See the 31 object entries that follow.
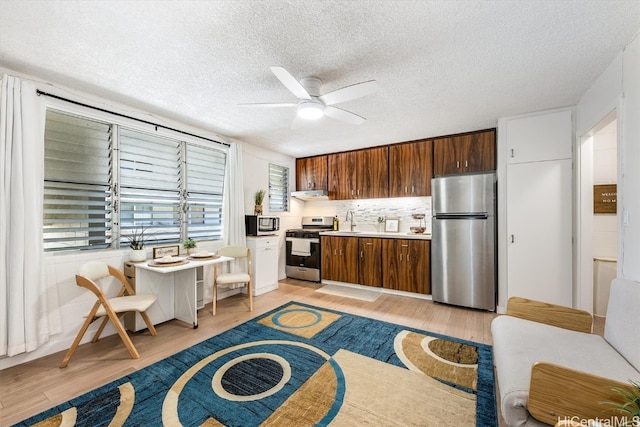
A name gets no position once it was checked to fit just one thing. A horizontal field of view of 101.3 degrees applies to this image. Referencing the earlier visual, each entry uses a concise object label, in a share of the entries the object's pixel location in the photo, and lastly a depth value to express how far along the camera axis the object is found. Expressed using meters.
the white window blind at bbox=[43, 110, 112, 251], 2.49
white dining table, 2.85
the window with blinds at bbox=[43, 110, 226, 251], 2.54
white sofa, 1.15
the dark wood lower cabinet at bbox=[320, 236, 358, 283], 4.57
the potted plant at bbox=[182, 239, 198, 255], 3.38
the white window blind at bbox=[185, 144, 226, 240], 3.66
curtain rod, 2.38
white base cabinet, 4.11
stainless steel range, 4.90
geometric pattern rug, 1.63
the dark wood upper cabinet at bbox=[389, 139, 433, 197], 4.16
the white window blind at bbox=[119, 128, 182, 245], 2.99
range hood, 5.05
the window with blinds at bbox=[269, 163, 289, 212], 5.06
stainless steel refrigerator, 3.44
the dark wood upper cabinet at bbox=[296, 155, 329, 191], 5.28
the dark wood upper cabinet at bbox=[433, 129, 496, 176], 3.70
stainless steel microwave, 4.23
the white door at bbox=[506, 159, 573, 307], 3.07
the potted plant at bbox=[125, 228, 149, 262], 2.89
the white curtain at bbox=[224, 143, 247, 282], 4.01
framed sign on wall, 3.31
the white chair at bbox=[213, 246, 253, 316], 3.36
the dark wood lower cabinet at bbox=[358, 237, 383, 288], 4.32
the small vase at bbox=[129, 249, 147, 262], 2.88
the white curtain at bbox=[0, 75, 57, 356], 2.13
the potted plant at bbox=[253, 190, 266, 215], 4.48
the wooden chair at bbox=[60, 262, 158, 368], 2.22
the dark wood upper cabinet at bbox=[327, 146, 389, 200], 4.61
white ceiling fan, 1.93
